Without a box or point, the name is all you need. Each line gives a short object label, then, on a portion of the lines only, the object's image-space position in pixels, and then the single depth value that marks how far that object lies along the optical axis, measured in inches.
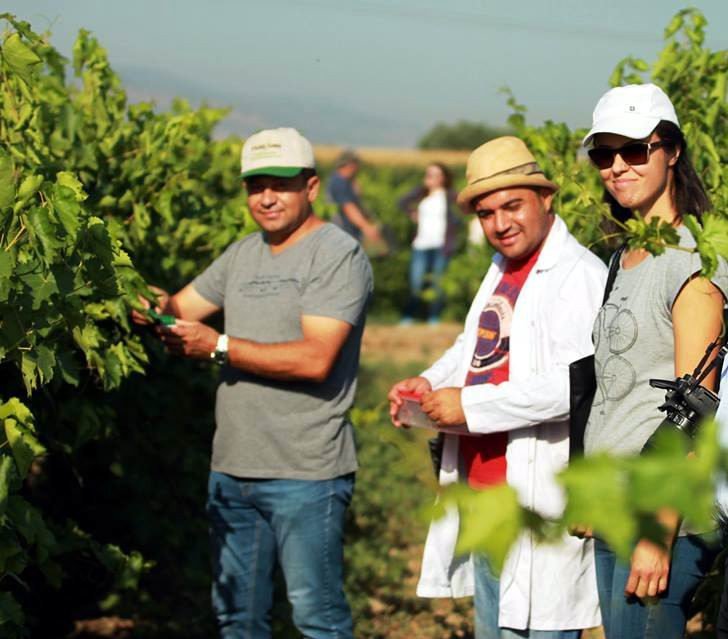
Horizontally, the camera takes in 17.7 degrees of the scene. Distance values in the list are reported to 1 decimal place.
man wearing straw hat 230.9
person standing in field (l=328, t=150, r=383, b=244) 985.8
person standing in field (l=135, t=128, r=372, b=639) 263.0
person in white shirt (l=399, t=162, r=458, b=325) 1028.3
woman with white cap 195.4
